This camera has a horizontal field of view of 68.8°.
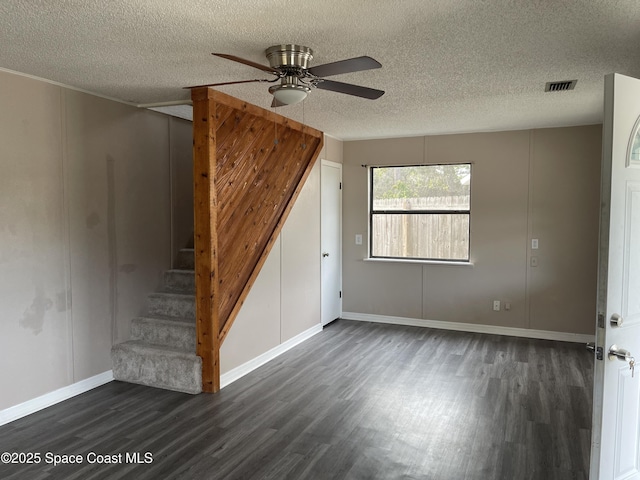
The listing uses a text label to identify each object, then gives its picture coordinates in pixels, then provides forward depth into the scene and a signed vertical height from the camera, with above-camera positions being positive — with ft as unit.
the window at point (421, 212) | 19.58 +0.24
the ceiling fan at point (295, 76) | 8.86 +2.71
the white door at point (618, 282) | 6.89 -0.98
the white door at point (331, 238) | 19.93 -0.94
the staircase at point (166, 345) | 12.91 -3.76
